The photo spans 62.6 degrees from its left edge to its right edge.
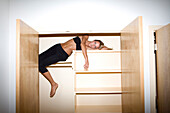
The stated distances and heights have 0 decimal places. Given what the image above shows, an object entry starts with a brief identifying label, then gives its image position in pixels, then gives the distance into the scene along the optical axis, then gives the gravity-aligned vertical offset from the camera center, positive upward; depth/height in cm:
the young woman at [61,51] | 234 +15
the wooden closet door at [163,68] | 191 -12
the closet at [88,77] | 145 -26
